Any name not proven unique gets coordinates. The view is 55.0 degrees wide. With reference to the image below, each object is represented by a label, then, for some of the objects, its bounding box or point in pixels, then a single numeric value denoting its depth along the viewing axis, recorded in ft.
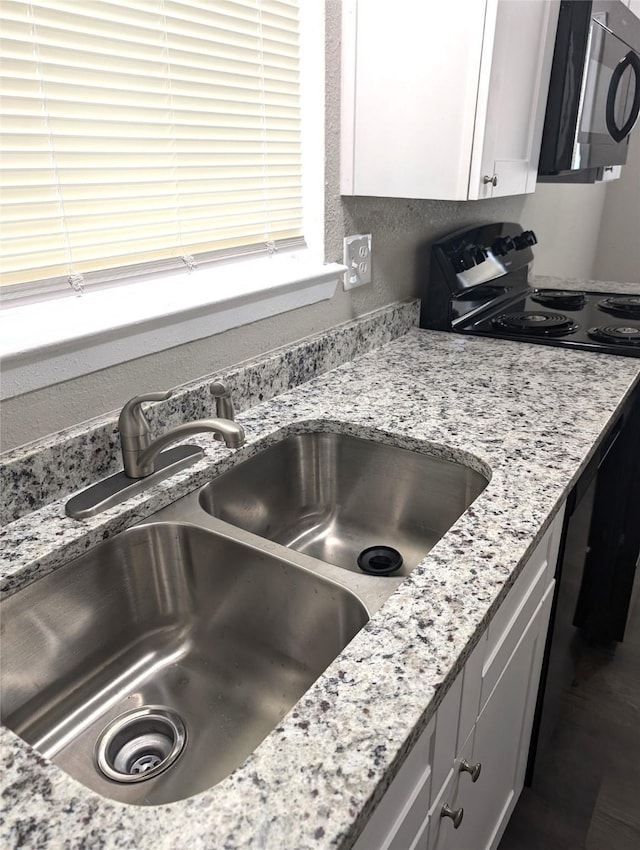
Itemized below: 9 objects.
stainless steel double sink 2.70
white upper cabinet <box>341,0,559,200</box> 3.98
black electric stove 4.51
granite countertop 1.65
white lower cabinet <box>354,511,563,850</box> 2.31
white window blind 2.89
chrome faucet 3.05
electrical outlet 4.97
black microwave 4.79
